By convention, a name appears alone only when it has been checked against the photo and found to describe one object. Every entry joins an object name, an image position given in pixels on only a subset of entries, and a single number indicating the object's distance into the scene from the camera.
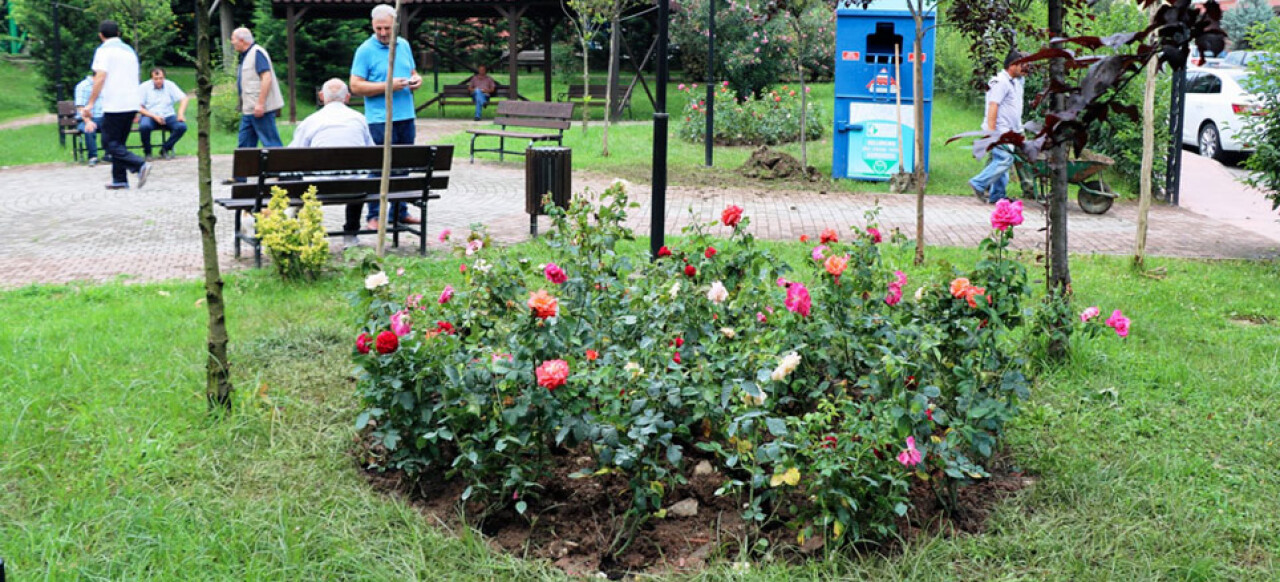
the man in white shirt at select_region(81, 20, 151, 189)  12.92
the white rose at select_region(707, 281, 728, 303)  4.04
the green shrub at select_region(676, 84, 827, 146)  18.77
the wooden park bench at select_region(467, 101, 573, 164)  16.58
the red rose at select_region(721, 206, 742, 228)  4.73
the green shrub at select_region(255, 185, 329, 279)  7.14
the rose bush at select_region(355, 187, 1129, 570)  3.58
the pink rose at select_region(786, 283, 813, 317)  4.10
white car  18.03
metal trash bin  9.48
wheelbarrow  11.17
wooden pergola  25.39
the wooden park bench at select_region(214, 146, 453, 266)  8.18
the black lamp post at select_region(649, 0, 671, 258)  6.70
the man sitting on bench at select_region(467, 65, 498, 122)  26.91
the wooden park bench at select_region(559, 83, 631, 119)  24.46
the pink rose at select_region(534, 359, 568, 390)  3.44
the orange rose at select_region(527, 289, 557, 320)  3.68
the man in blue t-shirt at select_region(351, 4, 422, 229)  9.41
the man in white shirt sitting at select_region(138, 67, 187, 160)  16.44
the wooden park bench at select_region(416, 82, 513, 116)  27.25
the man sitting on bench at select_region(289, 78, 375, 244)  9.14
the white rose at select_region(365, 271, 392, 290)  4.10
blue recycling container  13.59
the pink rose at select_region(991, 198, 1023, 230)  4.21
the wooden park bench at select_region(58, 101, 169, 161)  17.01
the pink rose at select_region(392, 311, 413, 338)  3.91
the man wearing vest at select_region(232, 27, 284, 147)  11.48
